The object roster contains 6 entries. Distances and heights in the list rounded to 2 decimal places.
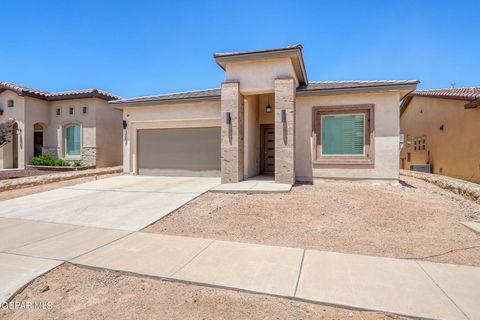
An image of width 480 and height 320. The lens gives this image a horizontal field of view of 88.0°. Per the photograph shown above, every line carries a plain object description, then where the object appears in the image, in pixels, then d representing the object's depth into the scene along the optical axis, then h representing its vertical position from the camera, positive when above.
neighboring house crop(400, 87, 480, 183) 12.37 +1.39
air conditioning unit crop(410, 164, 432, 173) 16.34 -0.91
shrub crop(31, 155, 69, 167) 16.28 -0.45
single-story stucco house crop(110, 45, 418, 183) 9.12 +1.34
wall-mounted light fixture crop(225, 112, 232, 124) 9.47 +1.39
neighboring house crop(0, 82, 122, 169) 16.73 +2.06
